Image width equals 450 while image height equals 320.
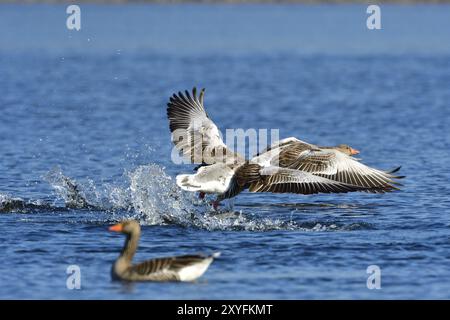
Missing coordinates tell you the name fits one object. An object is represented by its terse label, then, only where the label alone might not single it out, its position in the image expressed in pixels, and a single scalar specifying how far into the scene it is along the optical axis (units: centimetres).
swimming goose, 1173
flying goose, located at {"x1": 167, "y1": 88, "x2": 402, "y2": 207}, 1504
